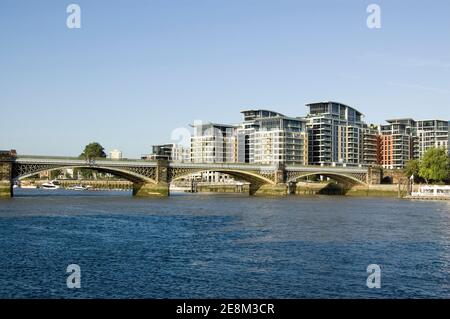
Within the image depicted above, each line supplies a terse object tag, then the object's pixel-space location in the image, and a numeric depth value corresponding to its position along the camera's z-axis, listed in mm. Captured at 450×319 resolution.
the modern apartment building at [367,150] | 198250
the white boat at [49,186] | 189725
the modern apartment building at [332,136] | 186125
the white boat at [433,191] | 112750
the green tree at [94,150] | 190425
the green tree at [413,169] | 141125
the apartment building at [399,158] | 199125
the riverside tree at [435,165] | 127875
